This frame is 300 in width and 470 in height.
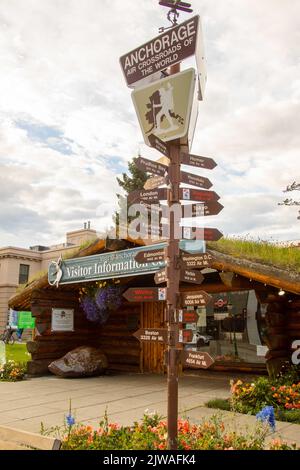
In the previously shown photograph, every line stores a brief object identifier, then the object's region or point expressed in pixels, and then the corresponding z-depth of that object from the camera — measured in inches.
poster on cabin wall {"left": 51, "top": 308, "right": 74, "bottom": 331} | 516.1
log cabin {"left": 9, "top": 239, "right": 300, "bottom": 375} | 389.7
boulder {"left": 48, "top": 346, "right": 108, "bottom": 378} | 473.4
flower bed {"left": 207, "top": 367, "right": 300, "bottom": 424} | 291.1
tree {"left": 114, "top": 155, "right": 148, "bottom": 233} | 1312.7
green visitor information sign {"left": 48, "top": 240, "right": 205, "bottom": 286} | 394.6
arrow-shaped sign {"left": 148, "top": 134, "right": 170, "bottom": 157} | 197.3
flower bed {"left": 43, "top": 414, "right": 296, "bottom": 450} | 190.4
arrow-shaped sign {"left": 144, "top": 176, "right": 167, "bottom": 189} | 204.6
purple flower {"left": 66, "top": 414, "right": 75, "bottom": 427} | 196.9
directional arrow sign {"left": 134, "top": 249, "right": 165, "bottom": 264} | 198.2
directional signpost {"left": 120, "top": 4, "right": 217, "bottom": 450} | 188.2
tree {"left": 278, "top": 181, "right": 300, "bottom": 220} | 786.2
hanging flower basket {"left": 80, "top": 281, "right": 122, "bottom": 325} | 468.8
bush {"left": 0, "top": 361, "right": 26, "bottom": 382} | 456.1
